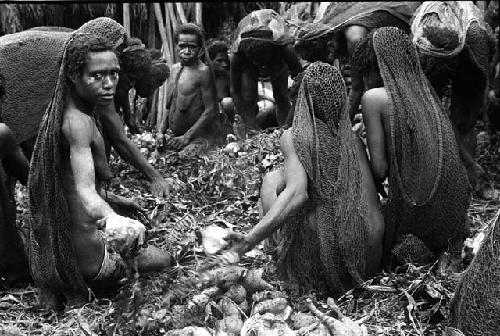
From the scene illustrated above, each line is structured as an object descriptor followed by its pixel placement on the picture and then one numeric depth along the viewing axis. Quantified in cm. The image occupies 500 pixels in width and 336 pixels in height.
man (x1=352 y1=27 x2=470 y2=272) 423
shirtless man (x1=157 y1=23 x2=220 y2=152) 728
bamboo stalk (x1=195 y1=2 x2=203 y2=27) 1109
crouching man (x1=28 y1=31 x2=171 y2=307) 398
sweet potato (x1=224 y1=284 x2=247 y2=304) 348
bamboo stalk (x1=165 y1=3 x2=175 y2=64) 1096
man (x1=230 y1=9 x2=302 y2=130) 714
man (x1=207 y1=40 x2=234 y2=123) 841
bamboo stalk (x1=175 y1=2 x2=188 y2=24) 1097
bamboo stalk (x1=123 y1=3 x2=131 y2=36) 1080
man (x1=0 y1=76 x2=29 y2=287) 462
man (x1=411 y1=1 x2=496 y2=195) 556
